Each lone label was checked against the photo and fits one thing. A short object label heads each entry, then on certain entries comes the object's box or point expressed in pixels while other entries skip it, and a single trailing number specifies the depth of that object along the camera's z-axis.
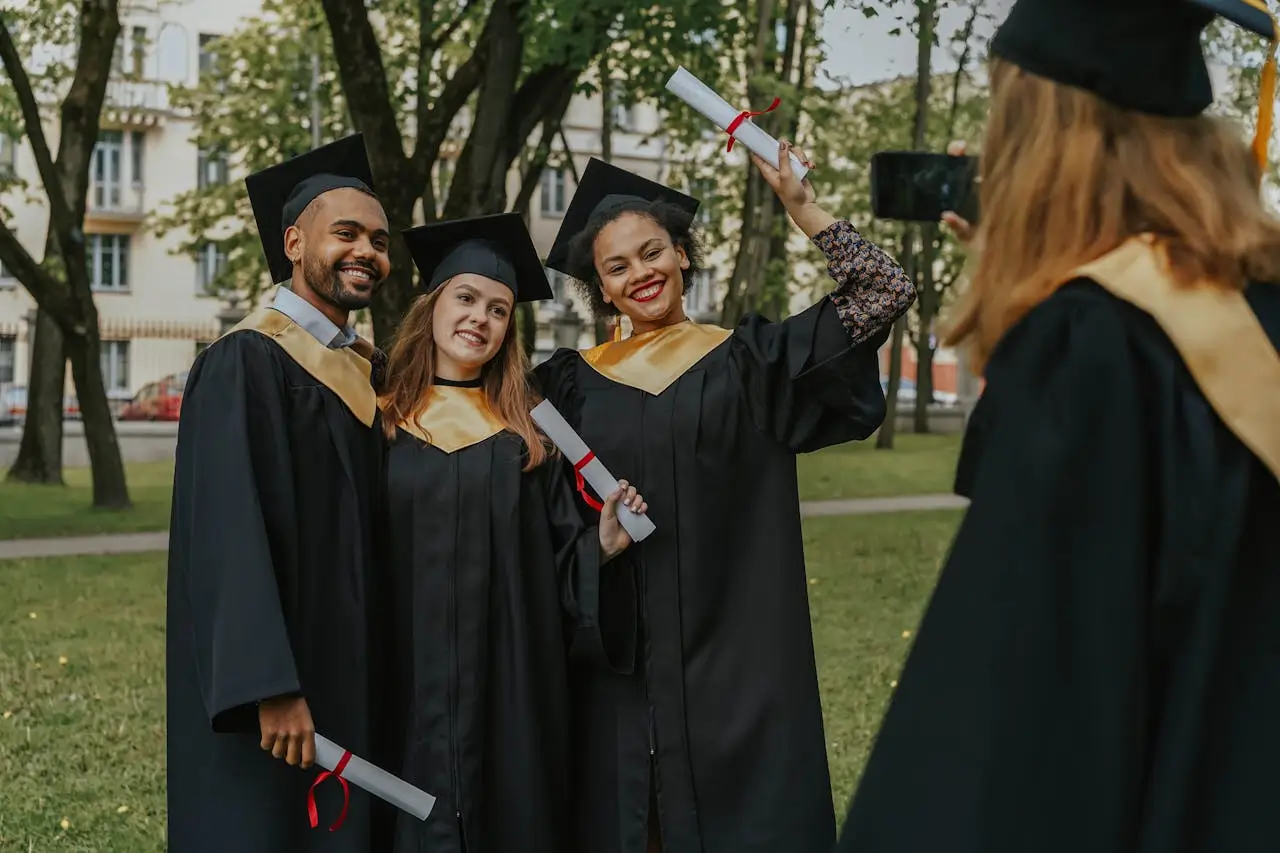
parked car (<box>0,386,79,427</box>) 33.62
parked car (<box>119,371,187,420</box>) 34.38
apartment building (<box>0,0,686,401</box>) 37.75
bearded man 3.06
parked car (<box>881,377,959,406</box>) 47.03
